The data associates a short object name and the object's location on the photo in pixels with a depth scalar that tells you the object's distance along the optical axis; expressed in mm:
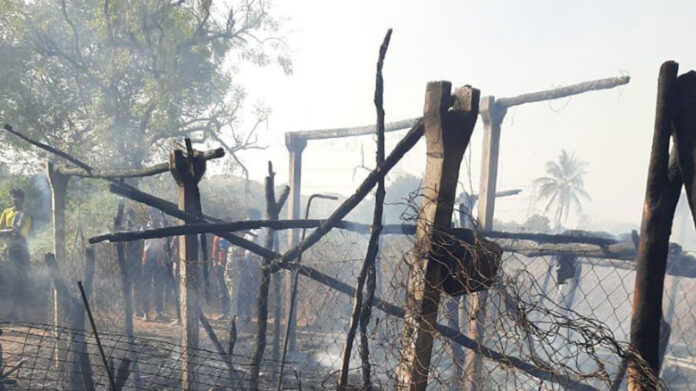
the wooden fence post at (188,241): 3820
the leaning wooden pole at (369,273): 2361
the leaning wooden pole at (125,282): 5539
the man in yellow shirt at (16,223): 9328
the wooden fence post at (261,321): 3414
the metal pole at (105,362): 2586
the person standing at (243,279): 11008
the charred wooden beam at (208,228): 3086
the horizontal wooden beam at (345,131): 7226
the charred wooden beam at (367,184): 2494
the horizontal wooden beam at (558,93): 6054
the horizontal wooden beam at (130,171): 3818
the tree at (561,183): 64312
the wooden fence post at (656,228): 2014
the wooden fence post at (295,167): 9352
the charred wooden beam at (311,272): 2726
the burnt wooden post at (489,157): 6414
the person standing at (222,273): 11102
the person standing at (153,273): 10695
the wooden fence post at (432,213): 2195
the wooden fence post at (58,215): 6020
